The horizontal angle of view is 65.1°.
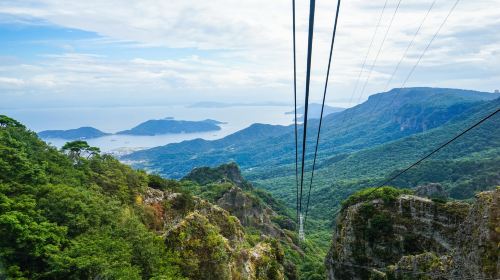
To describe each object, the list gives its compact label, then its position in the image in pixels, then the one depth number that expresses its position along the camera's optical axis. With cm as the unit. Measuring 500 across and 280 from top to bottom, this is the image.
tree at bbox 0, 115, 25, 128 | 2847
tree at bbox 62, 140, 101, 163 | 3241
